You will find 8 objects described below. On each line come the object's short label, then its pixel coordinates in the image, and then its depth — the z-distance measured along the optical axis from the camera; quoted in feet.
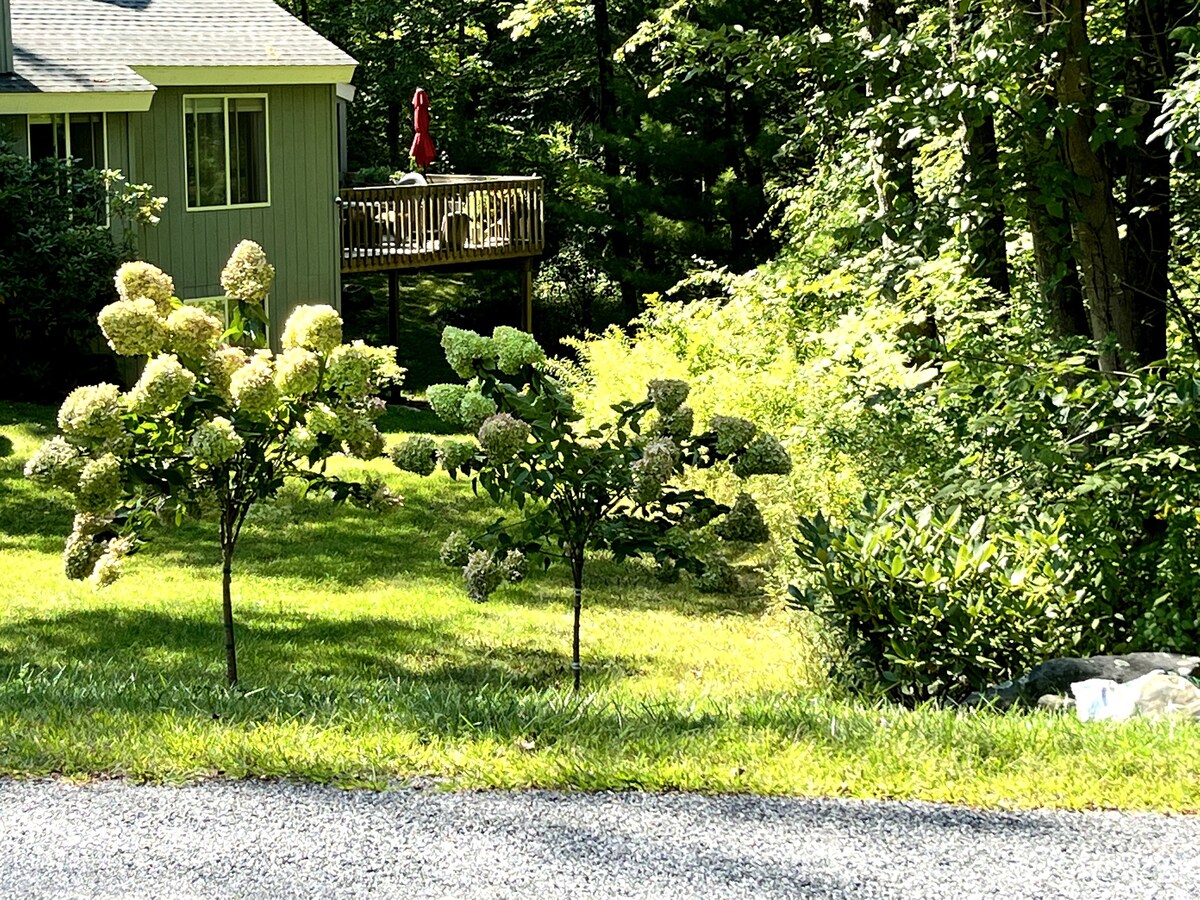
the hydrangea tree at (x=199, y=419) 20.67
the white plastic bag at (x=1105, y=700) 17.85
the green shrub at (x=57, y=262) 56.03
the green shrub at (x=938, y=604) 21.26
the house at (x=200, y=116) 58.90
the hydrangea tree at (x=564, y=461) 21.20
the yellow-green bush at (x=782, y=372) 30.83
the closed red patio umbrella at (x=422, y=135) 74.59
